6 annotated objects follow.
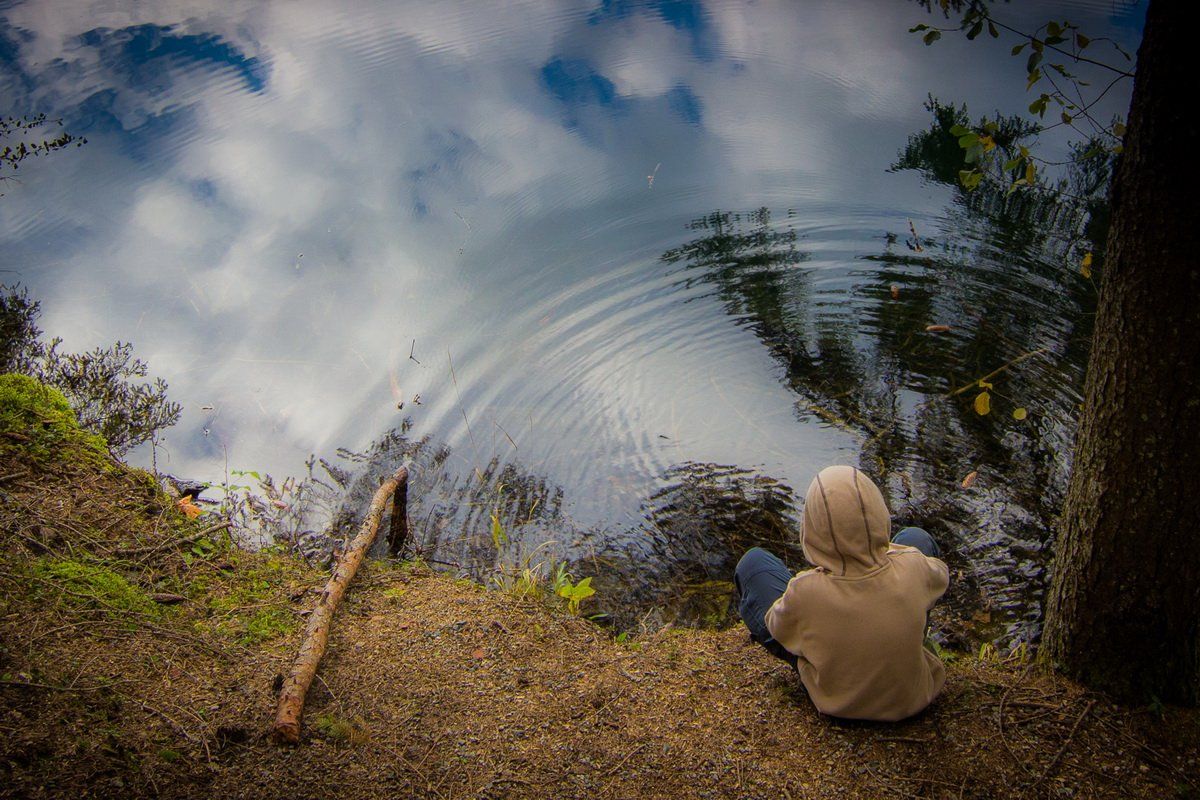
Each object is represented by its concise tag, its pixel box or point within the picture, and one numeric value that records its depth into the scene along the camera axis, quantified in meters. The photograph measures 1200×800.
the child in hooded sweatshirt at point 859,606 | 2.50
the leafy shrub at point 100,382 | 5.40
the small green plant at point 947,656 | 3.43
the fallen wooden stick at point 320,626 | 2.58
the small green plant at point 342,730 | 2.61
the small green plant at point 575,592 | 3.76
